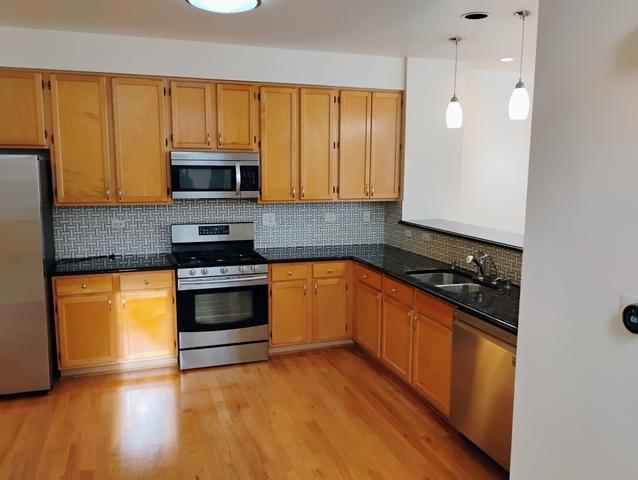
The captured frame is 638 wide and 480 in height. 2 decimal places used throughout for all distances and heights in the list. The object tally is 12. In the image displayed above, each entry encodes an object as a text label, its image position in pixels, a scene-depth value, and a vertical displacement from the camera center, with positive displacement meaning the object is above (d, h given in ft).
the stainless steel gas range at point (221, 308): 13.46 -3.76
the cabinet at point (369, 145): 15.19 +0.77
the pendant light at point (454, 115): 11.94 +1.31
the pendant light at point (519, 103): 10.64 +1.43
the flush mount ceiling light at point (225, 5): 9.09 +2.95
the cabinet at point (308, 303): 14.44 -3.81
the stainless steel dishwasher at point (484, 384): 8.57 -3.78
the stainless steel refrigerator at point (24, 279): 11.49 -2.56
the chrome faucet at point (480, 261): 11.69 -2.06
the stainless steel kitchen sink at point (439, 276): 12.85 -2.65
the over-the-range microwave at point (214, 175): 13.64 -0.16
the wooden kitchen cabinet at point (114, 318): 12.67 -3.82
